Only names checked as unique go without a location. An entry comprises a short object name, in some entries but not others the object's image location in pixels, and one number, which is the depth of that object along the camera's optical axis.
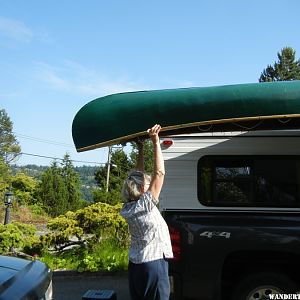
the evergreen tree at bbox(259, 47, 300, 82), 34.89
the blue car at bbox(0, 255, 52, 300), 2.42
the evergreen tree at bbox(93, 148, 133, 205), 25.71
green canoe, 3.56
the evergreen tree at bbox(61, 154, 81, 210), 22.44
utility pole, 25.50
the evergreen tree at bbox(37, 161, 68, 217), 21.77
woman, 2.89
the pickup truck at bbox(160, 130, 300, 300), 4.18
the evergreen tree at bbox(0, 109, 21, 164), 40.24
